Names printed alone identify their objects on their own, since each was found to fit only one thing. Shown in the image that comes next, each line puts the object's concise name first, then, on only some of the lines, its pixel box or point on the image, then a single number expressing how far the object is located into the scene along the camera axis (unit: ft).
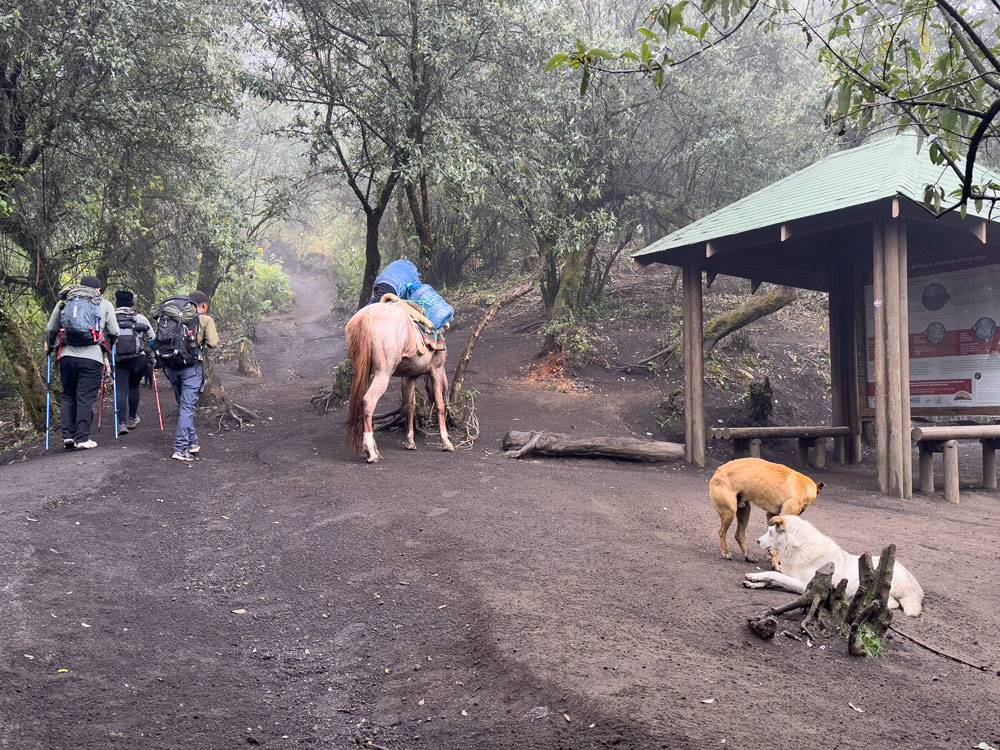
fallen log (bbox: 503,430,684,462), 30.32
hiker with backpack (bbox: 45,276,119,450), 26.94
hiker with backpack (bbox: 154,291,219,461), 27.12
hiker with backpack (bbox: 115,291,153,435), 31.40
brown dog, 16.47
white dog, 13.51
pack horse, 27.30
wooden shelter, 26.23
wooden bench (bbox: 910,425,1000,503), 26.89
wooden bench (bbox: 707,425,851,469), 32.50
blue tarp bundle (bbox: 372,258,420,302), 30.04
